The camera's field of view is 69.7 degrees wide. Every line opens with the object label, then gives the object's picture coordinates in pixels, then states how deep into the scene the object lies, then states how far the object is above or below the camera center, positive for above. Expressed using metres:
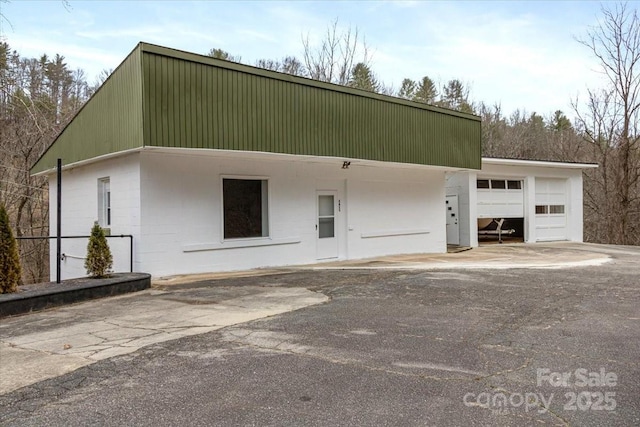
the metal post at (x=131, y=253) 9.23 -0.71
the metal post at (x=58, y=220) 7.47 -0.02
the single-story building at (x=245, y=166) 8.84 +1.28
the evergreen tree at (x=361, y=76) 29.61 +9.11
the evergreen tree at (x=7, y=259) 6.82 -0.60
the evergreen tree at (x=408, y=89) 34.53 +9.66
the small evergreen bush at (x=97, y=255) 8.24 -0.65
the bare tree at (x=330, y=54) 28.84 +10.35
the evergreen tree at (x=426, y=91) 34.47 +9.51
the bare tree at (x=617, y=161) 24.34 +2.92
